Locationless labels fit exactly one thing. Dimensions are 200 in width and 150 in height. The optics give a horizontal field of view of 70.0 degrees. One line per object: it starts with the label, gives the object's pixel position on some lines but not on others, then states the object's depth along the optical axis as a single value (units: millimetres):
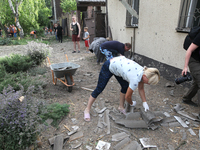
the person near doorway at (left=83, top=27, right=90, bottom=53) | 8984
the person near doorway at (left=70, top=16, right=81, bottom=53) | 8359
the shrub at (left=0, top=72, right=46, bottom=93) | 3699
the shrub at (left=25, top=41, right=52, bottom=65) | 5781
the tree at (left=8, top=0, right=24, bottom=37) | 15487
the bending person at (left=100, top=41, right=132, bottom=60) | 4547
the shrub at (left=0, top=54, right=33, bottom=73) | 5109
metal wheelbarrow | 3785
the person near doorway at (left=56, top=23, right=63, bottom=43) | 13146
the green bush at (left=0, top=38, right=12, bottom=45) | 13055
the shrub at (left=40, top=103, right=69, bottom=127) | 2773
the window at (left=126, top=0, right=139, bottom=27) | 6216
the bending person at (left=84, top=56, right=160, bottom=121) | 2223
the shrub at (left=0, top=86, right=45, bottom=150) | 1804
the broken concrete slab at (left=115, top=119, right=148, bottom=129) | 2610
